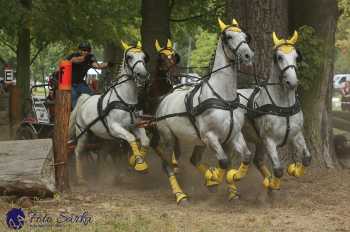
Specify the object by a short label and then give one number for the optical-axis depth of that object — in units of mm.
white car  58719
